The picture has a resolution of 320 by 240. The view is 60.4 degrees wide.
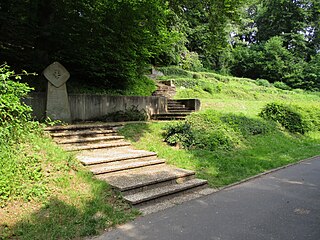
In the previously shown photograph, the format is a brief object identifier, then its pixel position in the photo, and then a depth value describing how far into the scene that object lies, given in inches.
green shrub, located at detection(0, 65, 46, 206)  161.9
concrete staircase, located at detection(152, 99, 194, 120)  450.0
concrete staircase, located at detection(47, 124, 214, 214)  185.0
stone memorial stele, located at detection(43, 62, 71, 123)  339.0
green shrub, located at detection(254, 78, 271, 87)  1148.5
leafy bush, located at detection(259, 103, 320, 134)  515.8
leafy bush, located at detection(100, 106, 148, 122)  401.8
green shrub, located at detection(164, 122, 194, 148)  322.7
